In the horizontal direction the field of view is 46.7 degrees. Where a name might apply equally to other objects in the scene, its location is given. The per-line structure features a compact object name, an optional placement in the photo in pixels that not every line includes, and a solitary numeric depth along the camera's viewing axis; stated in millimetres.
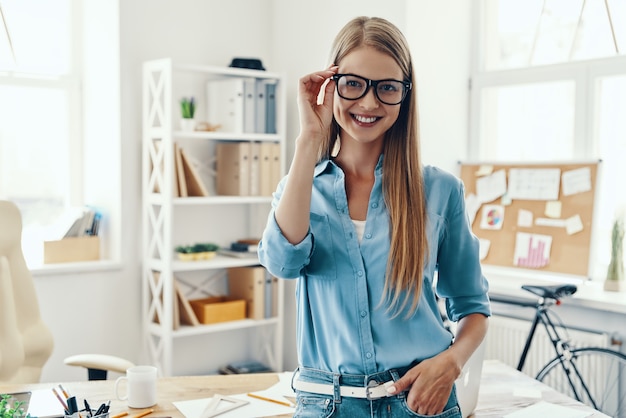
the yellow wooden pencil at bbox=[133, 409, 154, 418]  1727
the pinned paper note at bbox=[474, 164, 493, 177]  3666
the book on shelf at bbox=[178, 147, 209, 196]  3668
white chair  2479
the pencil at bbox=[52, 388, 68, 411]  1643
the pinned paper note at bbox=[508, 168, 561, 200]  3428
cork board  3311
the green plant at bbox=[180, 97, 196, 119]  3695
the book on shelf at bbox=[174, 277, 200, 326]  3672
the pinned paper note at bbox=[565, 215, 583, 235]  3311
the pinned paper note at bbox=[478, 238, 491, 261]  3629
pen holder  1524
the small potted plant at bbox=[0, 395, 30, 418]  1388
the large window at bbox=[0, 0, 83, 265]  3686
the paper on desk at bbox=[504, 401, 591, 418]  1833
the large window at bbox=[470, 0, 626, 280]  3326
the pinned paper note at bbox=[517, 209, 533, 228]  3494
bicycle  2934
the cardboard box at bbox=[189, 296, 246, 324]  3801
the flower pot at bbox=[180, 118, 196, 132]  3691
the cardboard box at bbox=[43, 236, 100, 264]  3561
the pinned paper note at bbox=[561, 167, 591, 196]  3309
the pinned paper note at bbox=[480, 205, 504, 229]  3600
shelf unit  3566
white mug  1793
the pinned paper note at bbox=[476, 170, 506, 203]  3613
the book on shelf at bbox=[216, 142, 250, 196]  3832
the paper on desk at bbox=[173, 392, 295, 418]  1757
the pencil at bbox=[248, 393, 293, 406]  1852
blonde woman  1191
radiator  3061
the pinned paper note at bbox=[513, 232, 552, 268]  3424
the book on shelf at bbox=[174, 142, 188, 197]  3602
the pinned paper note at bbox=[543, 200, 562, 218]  3396
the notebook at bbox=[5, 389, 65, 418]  1747
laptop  1745
